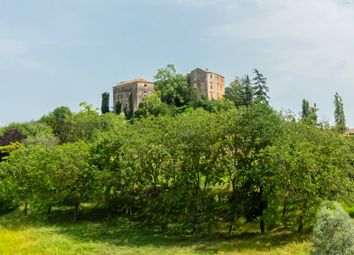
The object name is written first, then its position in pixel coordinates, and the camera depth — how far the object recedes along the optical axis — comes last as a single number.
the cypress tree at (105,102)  126.12
